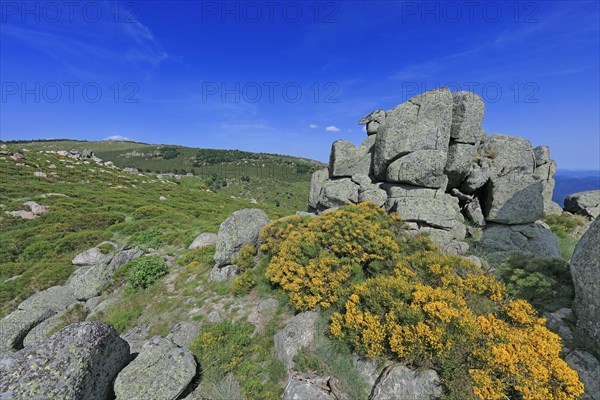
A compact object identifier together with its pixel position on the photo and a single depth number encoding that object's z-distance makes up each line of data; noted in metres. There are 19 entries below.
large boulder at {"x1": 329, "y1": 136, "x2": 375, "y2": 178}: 21.25
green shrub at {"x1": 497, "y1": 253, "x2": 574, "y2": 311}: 9.73
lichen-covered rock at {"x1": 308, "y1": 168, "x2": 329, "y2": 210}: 23.03
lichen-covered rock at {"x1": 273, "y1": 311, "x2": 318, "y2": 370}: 10.11
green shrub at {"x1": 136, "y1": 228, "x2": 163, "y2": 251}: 26.41
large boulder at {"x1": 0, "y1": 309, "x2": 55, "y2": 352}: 16.12
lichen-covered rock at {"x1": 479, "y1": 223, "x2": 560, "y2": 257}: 16.86
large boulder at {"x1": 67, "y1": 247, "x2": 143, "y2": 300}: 19.86
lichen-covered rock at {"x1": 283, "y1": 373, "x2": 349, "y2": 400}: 8.23
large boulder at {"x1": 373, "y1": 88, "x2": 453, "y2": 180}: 17.66
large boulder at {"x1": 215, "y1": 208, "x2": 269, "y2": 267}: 18.03
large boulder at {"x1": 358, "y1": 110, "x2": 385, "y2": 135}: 22.56
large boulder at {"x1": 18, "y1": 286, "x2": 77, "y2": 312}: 19.56
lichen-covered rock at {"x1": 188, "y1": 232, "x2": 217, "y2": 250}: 24.62
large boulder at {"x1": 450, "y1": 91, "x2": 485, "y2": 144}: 18.22
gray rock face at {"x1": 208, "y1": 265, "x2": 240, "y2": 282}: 17.00
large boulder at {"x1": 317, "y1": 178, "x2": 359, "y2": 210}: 20.02
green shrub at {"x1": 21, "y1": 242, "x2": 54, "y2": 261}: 28.69
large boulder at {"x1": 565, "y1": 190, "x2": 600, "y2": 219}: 28.02
